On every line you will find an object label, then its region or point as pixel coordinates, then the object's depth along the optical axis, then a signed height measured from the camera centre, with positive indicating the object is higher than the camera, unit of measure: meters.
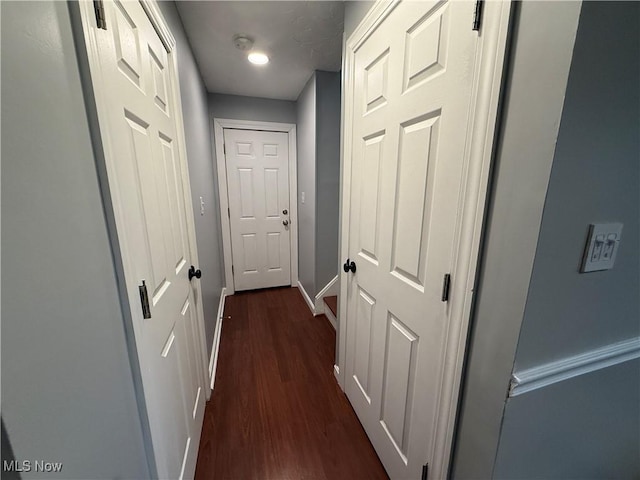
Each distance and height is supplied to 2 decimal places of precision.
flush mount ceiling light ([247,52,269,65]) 1.86 +0.99
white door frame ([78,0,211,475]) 0.56 +0.06
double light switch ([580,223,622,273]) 0.63 -0.13
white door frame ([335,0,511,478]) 0.64 -0.03
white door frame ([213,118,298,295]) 2.79 +0.11
